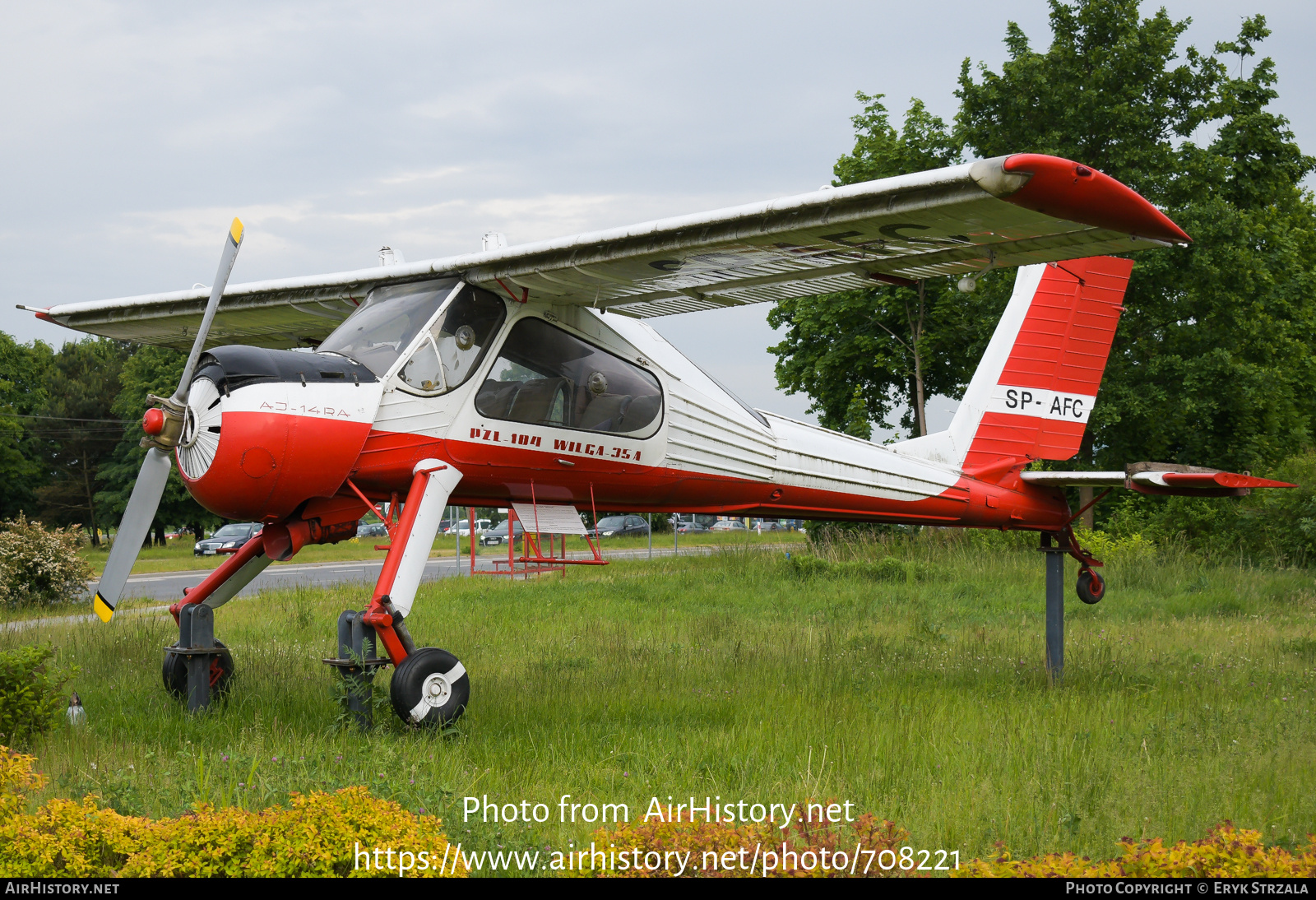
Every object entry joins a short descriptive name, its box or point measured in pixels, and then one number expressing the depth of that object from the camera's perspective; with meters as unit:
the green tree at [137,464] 47.38
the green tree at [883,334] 28.09
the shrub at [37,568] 14.92
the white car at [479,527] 61.24
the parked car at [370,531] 51.16
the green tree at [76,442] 54.19
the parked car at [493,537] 45.75
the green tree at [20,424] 48.75
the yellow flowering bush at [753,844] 3.28
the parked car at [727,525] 68.56
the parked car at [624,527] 54.00
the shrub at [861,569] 17.27
